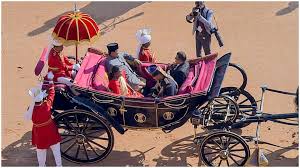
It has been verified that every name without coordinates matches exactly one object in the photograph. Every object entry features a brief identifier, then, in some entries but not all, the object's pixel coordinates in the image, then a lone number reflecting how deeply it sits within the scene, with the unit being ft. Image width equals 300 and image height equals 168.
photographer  68.90
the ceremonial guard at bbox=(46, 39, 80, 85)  57.41
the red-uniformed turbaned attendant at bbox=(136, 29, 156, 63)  60.39
